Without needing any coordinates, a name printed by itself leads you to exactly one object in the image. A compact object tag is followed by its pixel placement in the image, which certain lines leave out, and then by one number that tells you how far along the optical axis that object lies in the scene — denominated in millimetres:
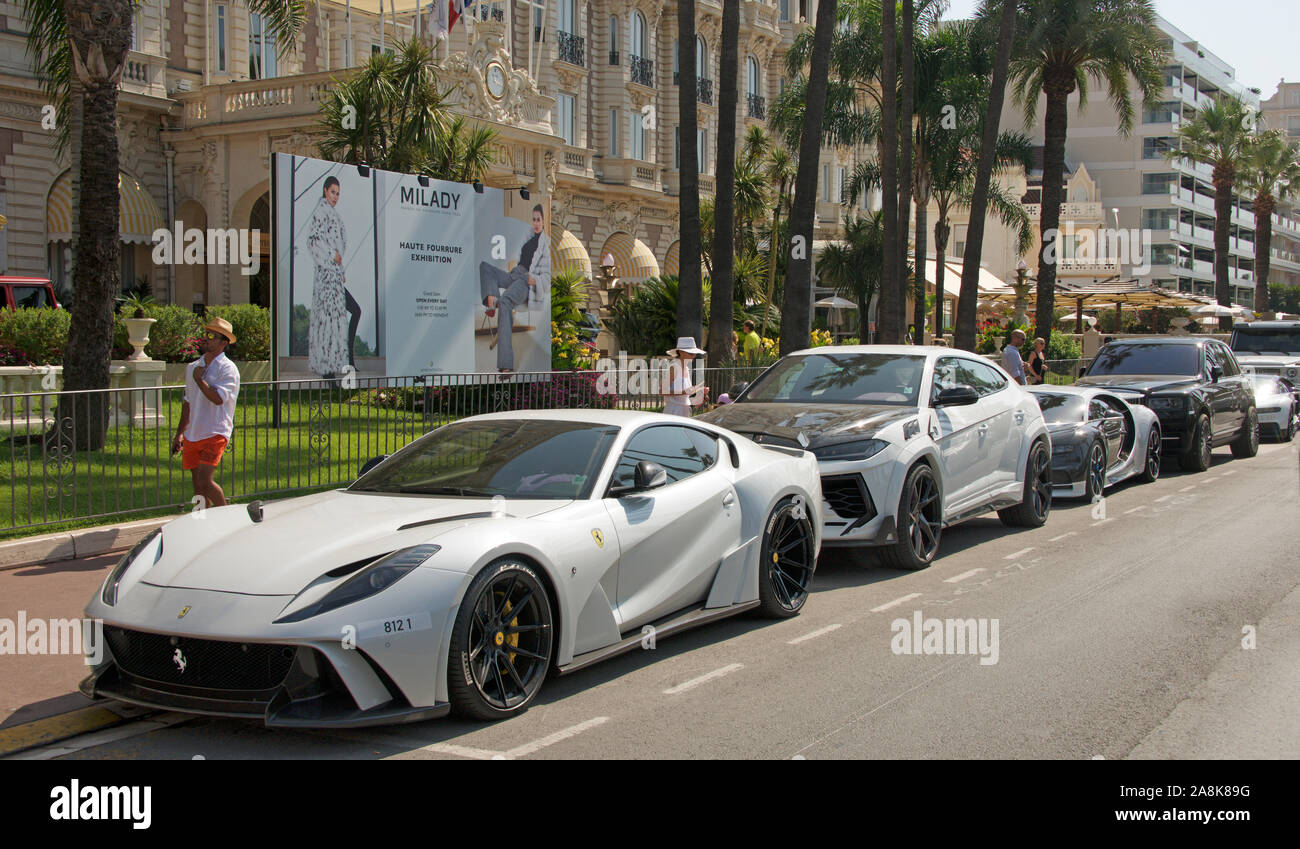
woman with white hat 13195
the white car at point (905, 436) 9008
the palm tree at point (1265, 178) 64062
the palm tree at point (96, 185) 11773
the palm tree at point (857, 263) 44000
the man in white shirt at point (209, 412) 9156
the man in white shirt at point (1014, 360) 19984
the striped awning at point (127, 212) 28094
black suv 16312
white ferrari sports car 4918
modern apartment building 88750
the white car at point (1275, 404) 21078
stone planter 15453
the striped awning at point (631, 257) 42500
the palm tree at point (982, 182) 26453
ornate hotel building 27656
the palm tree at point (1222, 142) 60906
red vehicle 20781
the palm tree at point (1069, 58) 29828
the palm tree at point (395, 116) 22009
